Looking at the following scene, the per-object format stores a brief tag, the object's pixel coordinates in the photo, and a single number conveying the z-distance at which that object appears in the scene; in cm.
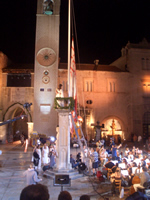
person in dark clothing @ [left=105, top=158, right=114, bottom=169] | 995
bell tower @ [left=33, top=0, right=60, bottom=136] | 2411
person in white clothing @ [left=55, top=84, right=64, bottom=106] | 1195
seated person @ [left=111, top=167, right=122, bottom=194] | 835
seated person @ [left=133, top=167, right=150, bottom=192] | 646
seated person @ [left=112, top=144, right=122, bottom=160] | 1331
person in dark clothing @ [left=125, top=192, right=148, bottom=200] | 369
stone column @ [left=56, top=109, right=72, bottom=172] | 1054
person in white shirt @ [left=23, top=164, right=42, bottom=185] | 727
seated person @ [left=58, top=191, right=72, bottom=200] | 337
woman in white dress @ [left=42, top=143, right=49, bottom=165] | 1305
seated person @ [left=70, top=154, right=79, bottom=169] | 1126
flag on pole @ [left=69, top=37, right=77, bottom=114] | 1270
